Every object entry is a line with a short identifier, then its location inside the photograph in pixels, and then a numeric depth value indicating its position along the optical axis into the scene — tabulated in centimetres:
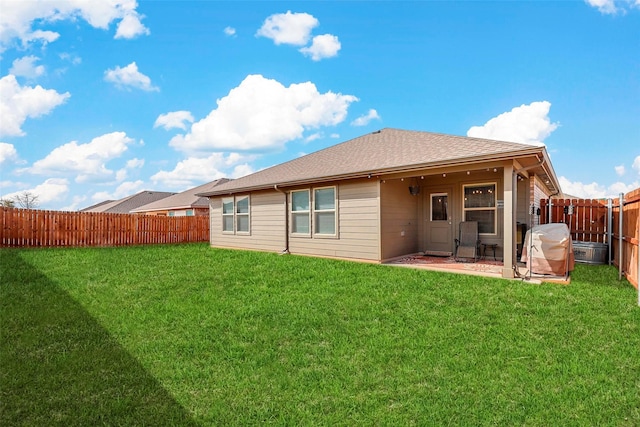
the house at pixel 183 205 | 2192
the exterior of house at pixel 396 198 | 754
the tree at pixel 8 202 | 2763
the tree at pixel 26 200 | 3044
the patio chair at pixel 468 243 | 864
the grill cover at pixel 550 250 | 670
